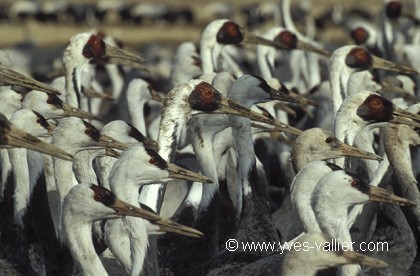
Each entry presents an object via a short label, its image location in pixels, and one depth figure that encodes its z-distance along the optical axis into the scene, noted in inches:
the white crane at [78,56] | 1122.7
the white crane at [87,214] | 732.0
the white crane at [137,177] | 765.9
